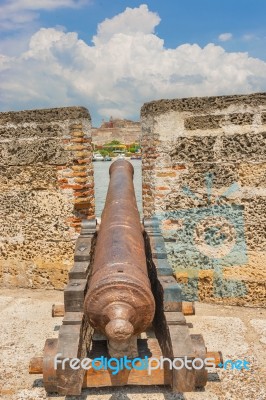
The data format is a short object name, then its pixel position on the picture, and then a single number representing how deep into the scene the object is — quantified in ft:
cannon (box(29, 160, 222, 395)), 6.78
